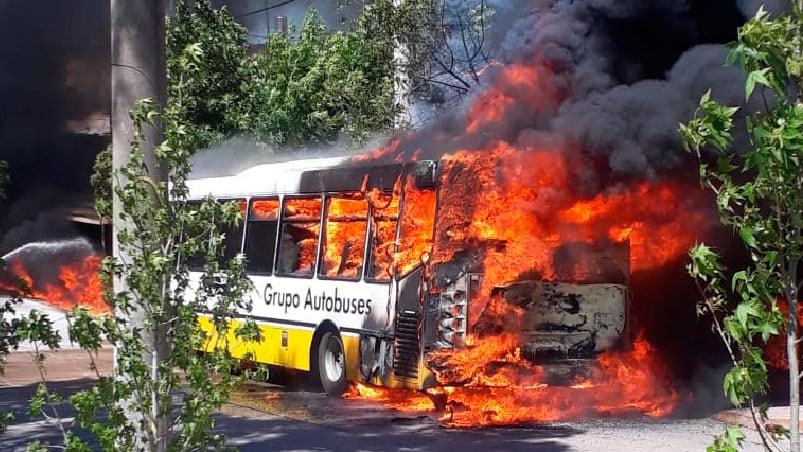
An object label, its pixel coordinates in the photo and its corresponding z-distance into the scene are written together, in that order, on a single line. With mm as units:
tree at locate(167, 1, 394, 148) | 19500
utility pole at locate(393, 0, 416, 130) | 17828
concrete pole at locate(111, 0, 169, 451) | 5230
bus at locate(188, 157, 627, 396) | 10672
